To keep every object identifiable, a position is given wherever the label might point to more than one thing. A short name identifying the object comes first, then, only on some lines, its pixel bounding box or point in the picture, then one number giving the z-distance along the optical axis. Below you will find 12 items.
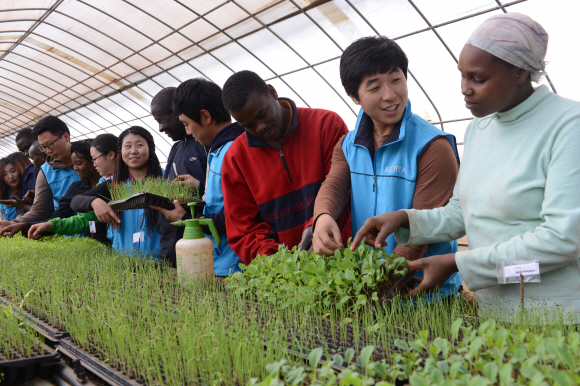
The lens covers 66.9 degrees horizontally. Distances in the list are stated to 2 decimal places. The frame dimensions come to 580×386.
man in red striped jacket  2.19
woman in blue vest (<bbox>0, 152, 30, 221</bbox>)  5.39
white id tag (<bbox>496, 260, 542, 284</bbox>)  1.19
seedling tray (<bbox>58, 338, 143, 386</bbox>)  1.00
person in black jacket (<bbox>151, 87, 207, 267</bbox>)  2.70
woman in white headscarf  1.17
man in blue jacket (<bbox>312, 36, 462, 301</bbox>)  1.70
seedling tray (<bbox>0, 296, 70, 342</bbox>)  1.30
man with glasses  4.10
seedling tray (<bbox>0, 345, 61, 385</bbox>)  1.07
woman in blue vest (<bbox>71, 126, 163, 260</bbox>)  2.95
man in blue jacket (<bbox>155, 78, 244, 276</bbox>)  2.45
